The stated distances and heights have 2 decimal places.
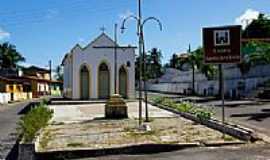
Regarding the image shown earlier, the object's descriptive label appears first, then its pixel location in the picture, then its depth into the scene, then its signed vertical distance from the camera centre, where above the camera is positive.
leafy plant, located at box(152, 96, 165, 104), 24.25 -0.94
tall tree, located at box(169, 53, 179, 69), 85.45 +6.55
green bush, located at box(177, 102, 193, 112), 16.87 -1.00
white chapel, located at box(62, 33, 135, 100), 31.09 +1.46
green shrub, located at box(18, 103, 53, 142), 9.43 -1.10
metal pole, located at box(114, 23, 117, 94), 28.63 +1.68
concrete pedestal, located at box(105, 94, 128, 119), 16.56 -1.03
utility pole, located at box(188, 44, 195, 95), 50.21 +1.82
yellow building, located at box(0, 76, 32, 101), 38.92 -0.13
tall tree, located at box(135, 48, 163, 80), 83.84 +5.69
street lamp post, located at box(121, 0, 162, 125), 12.78 +1.82
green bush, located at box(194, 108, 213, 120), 13.42 -1.06
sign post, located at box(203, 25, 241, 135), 10.47 +1.29
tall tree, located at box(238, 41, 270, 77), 25.67 +2.77
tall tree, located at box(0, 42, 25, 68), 67.69 +6.31
